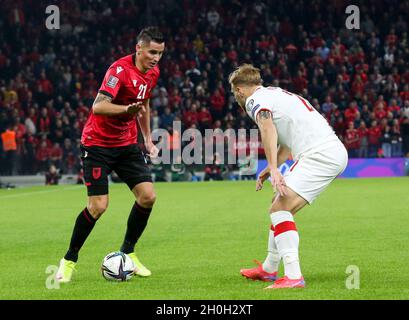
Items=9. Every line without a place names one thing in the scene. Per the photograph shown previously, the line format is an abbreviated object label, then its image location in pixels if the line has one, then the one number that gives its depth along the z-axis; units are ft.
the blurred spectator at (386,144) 88.38
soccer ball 26.45
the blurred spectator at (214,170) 88.83
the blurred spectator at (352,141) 88.79
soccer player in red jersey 26.86
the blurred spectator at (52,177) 89.10
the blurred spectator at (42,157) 89.66
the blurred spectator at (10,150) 88.12
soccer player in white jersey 24.03
